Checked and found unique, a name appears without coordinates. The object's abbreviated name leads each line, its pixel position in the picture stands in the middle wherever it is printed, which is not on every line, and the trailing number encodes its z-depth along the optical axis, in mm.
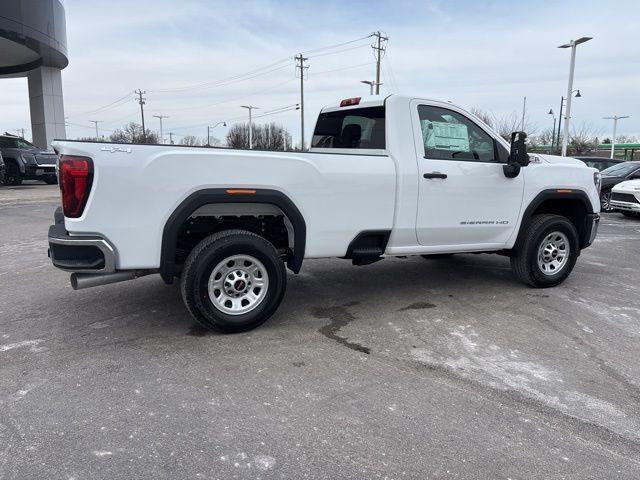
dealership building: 19609
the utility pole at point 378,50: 44625
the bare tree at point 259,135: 65562
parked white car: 12862
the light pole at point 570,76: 22341
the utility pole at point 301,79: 56159
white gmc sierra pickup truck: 3820
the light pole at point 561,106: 31666
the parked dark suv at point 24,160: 19031
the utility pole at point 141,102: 77812
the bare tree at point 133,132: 76750
